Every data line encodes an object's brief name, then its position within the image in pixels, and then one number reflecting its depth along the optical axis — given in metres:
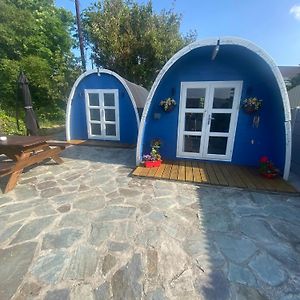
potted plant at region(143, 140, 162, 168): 5.22
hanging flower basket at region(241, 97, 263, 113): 4.92
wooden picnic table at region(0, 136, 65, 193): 3.93
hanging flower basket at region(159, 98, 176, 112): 5.43
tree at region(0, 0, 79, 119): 11.48
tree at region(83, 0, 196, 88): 12.51
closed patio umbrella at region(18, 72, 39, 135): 6.59
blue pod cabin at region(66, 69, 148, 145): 7.57
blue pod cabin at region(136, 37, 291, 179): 4.61
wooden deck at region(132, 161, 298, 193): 4.23
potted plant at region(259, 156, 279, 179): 4.66
